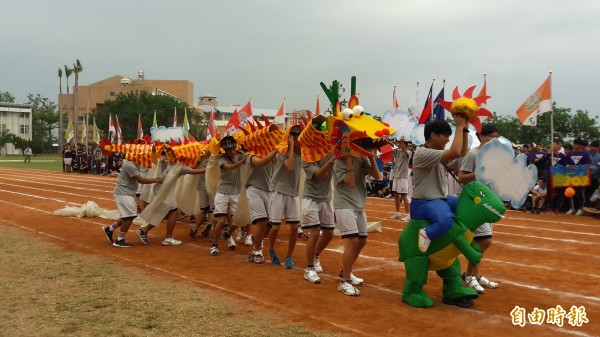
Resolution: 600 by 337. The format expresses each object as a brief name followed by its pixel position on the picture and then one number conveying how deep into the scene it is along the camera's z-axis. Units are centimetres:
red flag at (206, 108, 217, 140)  1106
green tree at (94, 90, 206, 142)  6500
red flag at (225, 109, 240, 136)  914
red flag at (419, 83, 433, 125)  1102
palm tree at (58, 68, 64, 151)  7874
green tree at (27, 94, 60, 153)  9981
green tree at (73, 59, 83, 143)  6906
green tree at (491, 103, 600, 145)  3459
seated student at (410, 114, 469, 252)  558
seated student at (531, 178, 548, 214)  1530
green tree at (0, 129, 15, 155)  8956
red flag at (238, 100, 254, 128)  1185
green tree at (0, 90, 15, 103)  11262
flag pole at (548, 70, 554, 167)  1460
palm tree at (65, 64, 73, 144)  7331
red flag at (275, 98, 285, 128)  1423
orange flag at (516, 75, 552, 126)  1469
